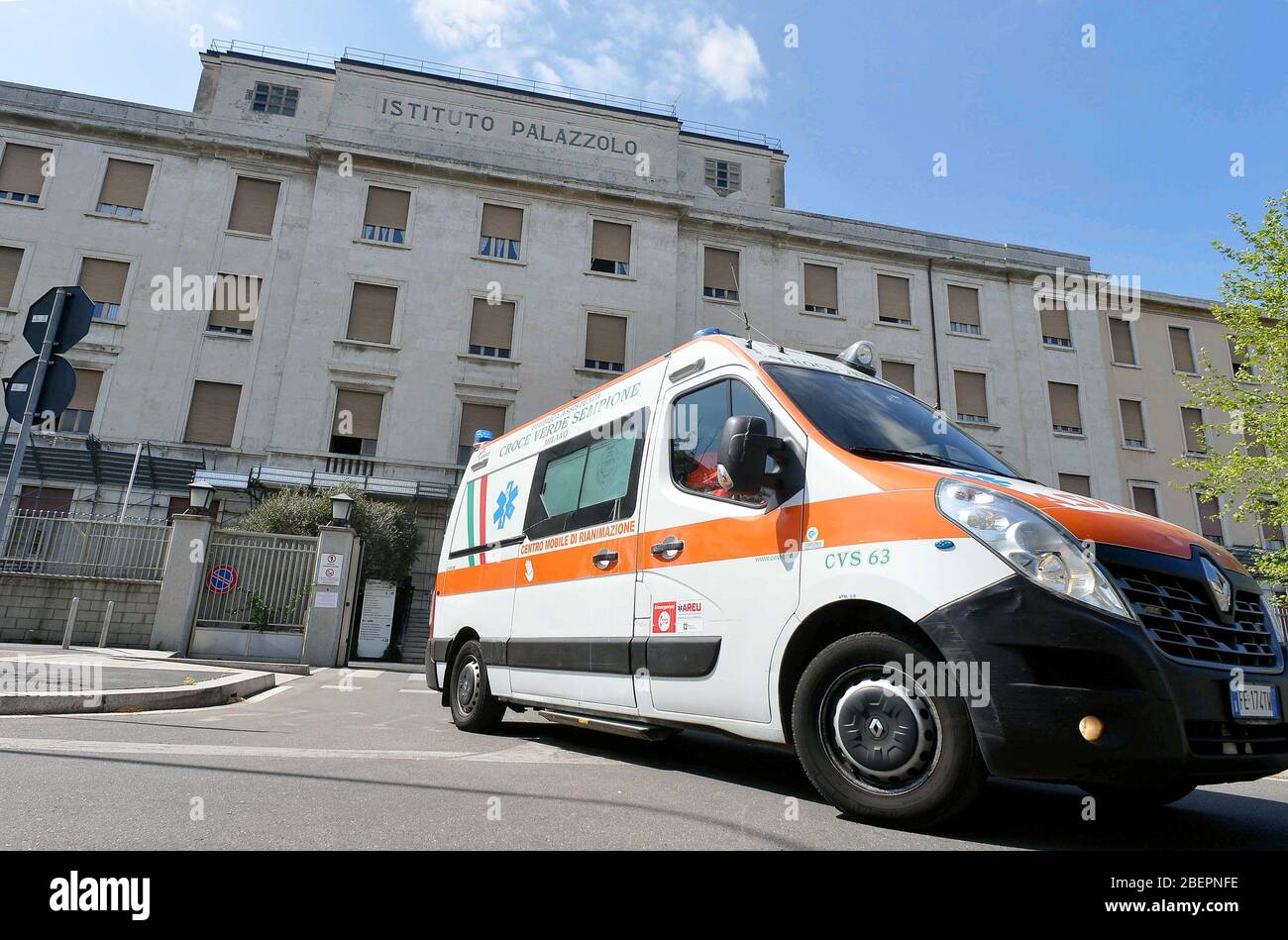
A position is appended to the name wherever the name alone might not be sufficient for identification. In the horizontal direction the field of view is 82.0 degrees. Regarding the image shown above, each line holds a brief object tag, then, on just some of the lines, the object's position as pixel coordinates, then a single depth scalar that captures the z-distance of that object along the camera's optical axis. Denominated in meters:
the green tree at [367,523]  18.88
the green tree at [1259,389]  15.51
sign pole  5.15
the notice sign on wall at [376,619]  18.11
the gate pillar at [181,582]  13.21
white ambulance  2.44
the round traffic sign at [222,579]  13.83
